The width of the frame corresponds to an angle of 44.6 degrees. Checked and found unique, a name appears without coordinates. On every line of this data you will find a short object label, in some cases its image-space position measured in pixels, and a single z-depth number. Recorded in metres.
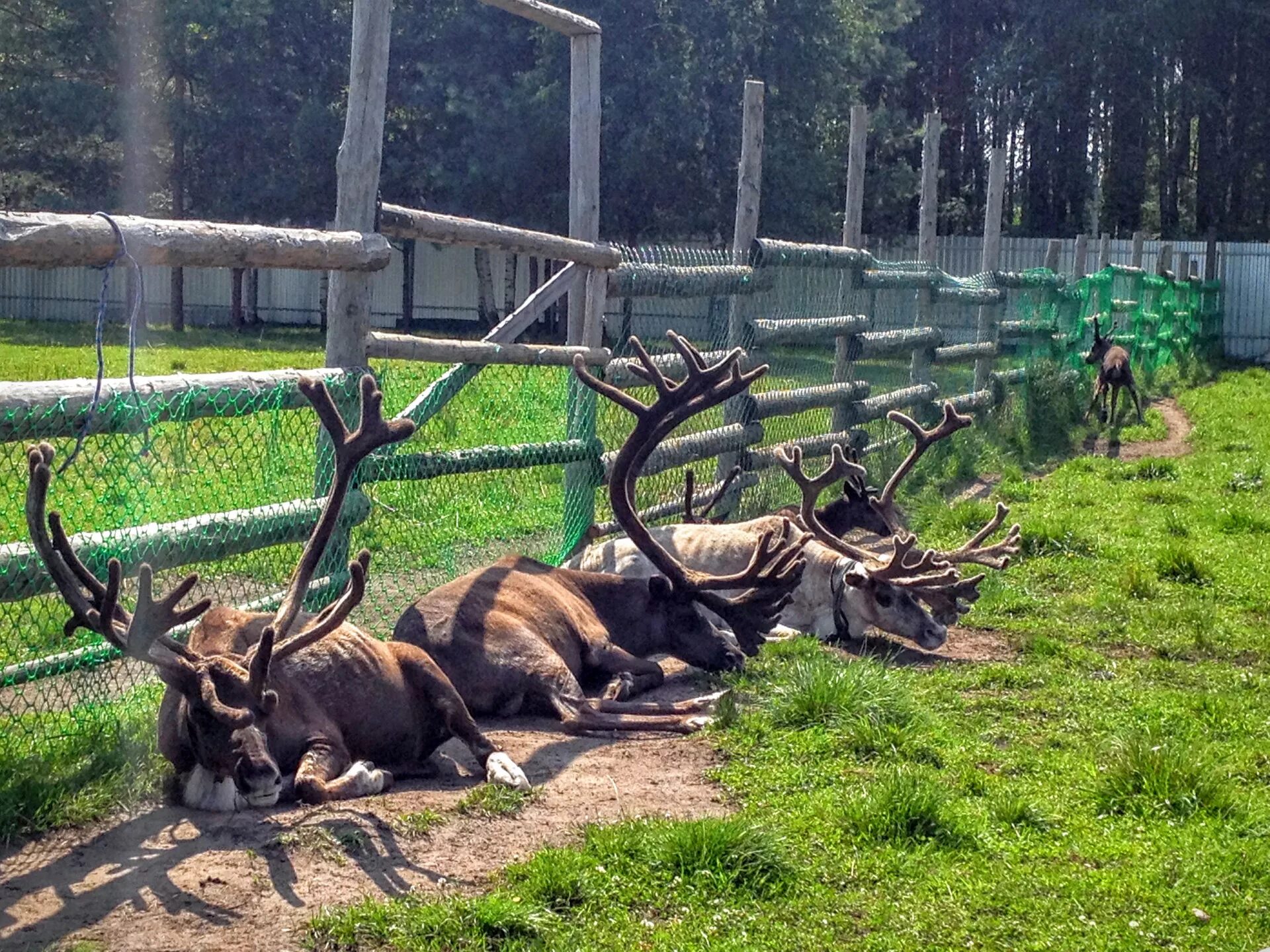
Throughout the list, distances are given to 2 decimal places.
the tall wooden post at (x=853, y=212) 12.53
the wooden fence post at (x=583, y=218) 8.29
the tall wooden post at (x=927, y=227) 14.67
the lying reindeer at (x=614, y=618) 6.44
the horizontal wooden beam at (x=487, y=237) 6.70
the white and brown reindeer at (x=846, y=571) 8.17
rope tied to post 4.78
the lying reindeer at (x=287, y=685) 4.57
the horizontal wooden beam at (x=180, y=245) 4.54
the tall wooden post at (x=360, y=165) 6.30
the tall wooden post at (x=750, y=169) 10.50
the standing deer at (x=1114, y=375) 17.84
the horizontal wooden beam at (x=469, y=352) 6.71
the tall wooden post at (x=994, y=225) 16.81
